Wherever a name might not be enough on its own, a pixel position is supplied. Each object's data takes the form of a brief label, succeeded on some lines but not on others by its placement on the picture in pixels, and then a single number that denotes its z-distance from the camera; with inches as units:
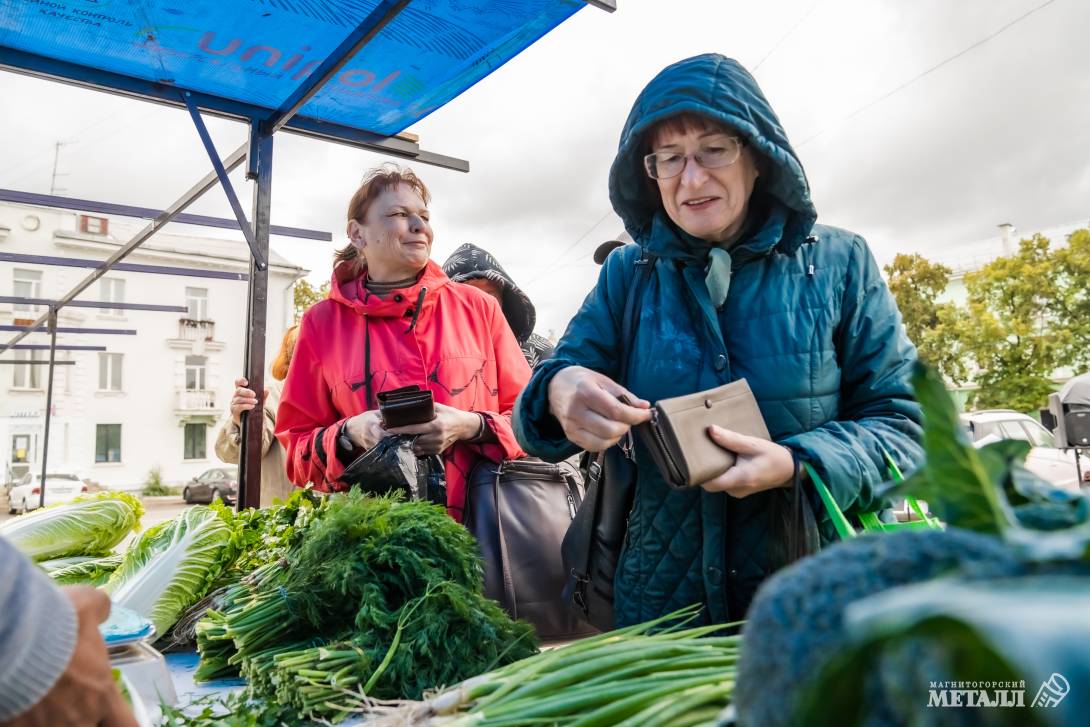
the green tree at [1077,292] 1050.1
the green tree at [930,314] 1176.2
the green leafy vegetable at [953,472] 21.8
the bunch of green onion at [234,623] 65.2
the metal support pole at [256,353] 132.8
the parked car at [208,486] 1171.9
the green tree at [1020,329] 1091.3
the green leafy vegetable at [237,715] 50.4
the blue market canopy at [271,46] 107.2
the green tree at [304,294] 1186.0
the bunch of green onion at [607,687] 35.3
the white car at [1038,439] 553.6
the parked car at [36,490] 1003.8
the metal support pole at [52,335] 280.2
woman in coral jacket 100.6
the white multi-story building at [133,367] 1208.8
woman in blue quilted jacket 62.1
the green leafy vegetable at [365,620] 54.8
